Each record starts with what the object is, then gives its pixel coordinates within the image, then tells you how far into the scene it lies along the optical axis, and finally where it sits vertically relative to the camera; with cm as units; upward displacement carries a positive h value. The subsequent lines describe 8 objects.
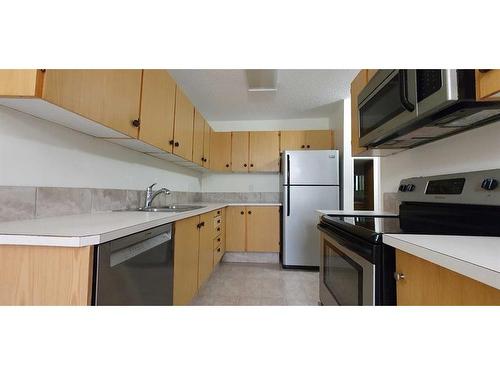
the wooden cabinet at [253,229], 290 -45
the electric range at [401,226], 76 -12
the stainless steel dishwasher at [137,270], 69 -31
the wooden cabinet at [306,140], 309 +85
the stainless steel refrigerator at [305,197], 270 +0
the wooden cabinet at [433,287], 44 -22
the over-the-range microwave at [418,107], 65 +35
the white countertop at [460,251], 38 -12
